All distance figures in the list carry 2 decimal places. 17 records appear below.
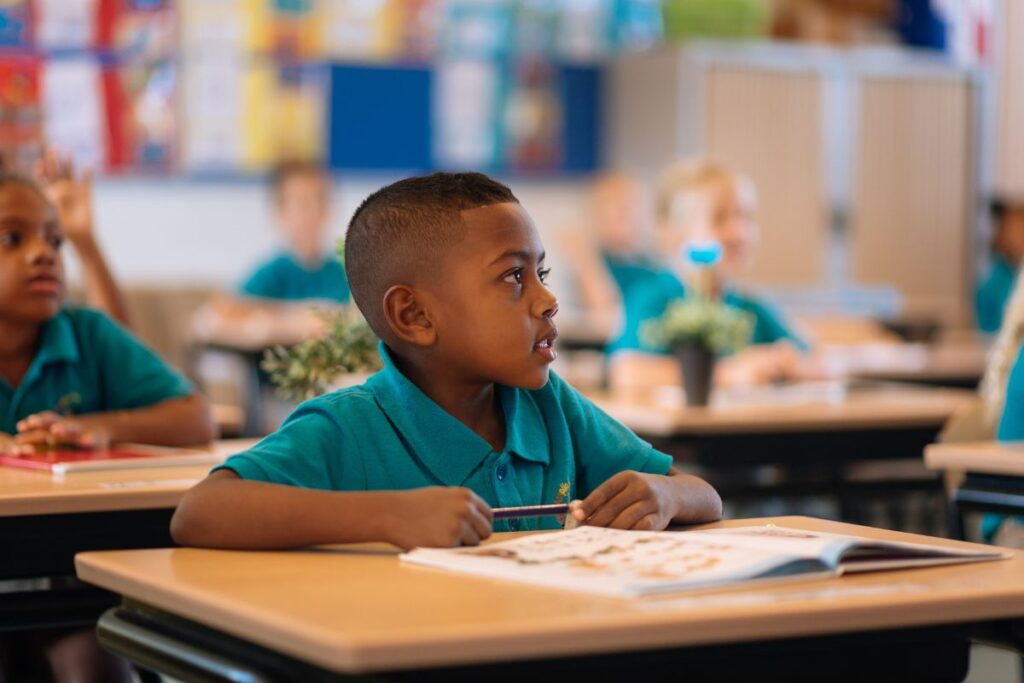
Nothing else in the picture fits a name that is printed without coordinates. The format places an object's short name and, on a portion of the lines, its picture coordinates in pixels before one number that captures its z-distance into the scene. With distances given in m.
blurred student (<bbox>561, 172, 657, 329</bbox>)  11.75
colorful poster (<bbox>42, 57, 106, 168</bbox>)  10.56
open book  2.05
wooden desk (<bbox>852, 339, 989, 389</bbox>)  8.49
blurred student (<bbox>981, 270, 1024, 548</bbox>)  4.37
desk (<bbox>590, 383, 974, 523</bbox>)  5.41
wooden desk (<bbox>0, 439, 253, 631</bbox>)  3.04
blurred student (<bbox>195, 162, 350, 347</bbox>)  9.97
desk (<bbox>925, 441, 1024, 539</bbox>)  3.99
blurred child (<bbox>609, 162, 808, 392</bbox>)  6.52
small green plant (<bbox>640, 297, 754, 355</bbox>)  5.72
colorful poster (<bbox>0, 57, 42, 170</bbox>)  10.35
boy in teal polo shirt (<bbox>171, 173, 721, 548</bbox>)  2.52
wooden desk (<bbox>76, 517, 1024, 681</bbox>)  1.77
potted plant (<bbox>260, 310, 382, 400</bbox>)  3.94
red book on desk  3.52
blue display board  11.45
